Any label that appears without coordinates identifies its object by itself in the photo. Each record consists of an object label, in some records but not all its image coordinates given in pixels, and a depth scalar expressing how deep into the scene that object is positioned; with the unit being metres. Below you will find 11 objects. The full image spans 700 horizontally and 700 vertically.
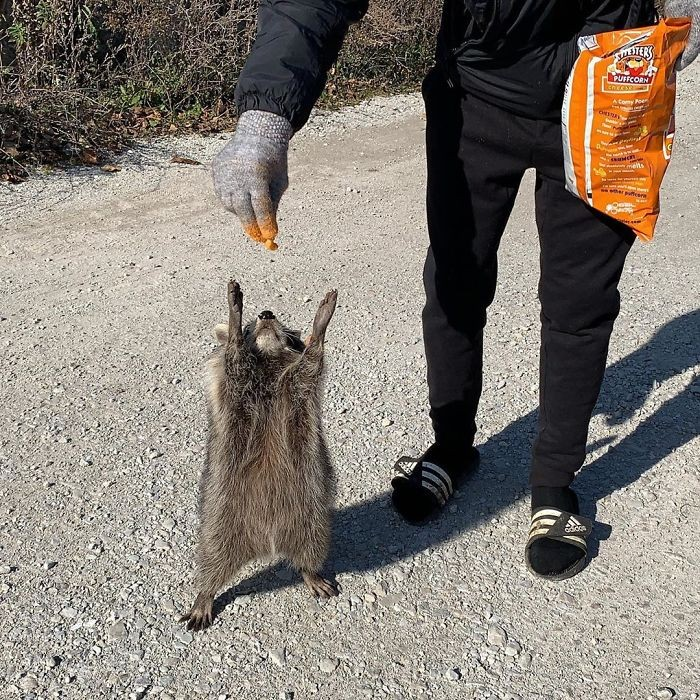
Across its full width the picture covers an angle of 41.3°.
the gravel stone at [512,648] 3.00
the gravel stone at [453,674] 2.89
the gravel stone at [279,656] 2.91
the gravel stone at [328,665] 2.89
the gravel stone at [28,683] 2.77
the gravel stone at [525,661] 2.95
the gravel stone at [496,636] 3.04
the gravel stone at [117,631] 2.97
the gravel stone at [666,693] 2.85
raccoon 2.96
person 2.40
